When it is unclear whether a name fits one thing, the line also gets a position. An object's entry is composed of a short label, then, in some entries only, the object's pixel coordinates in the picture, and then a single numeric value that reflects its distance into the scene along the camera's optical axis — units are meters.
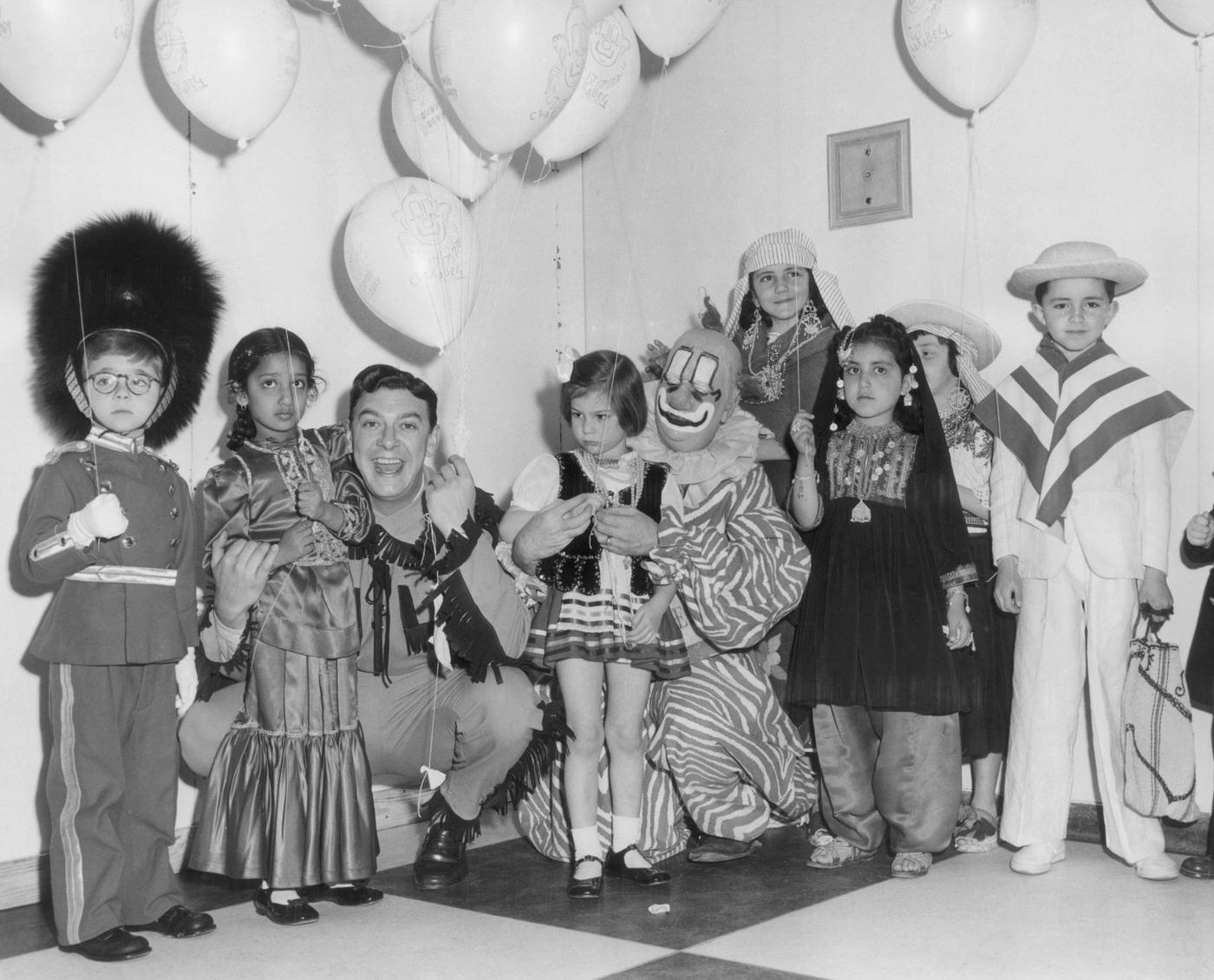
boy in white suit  3.41
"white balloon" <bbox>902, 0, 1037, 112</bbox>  3.55
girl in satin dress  3.04
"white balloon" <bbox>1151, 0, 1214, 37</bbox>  3.51
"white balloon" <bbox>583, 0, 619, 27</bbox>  3.63
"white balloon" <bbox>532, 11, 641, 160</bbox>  3.77
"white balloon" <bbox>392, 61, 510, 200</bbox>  3.63
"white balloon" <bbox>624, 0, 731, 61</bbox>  3.79
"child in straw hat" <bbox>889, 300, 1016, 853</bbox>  3.73
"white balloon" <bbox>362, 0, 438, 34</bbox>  3.31
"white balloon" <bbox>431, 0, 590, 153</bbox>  3.08
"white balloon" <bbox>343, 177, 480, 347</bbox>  3.39
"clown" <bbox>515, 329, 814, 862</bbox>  3.50
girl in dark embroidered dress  3.49
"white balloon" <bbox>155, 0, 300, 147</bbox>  3.11
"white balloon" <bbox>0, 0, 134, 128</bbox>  2.77
